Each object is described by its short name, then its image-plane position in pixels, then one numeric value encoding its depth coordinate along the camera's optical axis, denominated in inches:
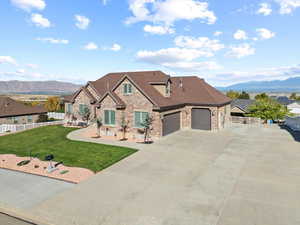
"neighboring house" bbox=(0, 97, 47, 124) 1137.6
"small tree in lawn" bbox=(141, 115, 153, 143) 808.3
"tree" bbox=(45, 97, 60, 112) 1834.4
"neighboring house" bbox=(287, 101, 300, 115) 2124.4
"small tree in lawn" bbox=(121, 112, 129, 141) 876.6
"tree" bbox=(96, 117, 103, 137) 897.5
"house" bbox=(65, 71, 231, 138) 853.2
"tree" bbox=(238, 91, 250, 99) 2612.5
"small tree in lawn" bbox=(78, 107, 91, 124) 1079.6
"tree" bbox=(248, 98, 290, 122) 1152.2
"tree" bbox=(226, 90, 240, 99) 2603.3
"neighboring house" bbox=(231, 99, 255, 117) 1412.4
